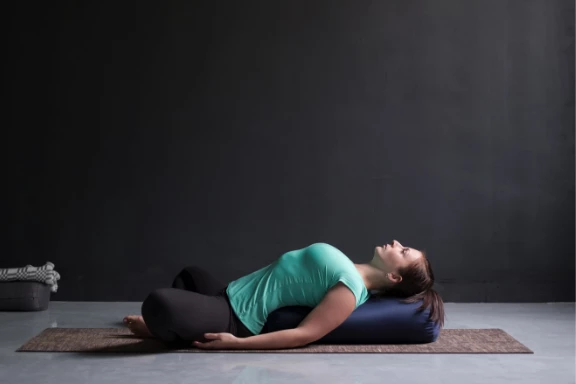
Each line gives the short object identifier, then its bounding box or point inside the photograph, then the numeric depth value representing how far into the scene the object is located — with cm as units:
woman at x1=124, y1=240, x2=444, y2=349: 329
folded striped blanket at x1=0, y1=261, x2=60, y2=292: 466
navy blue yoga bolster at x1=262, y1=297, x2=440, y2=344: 355
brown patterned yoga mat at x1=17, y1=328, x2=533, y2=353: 342
